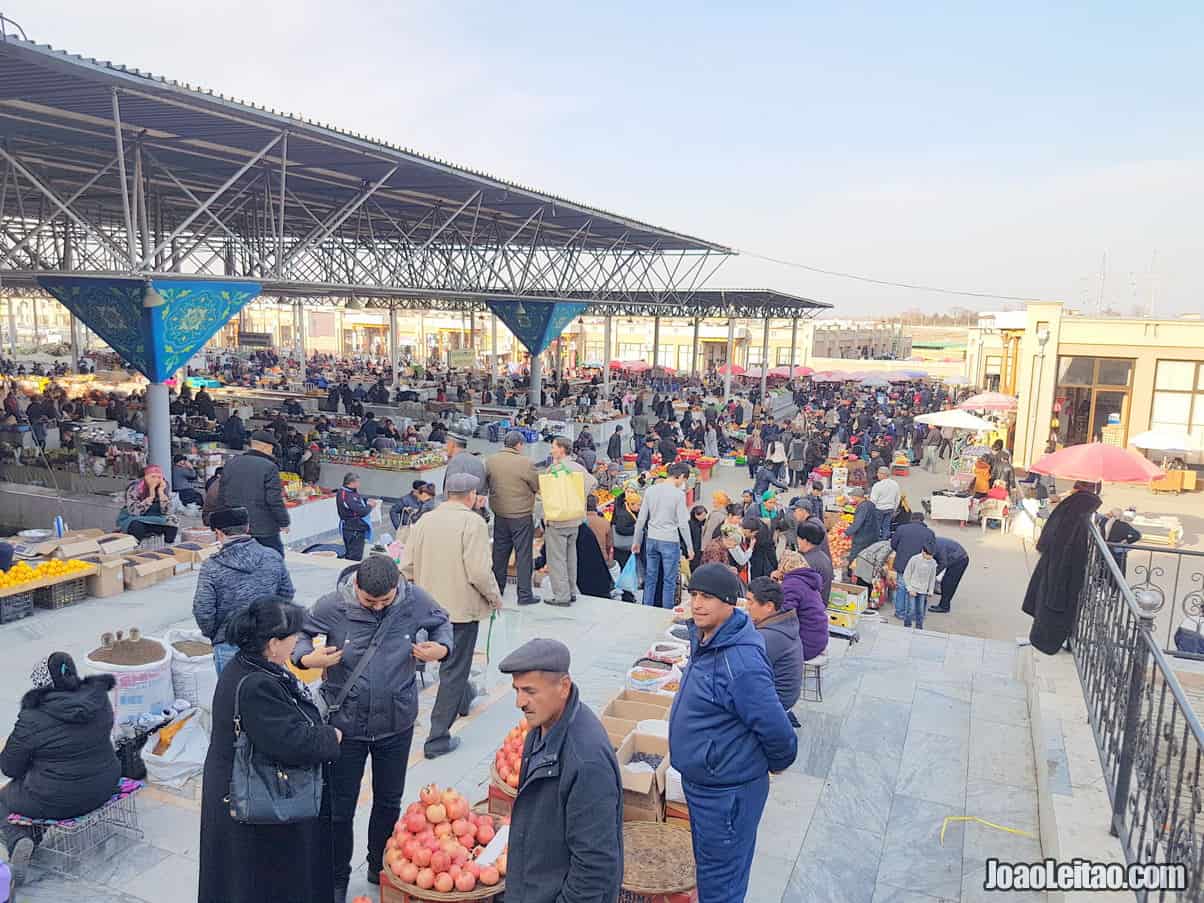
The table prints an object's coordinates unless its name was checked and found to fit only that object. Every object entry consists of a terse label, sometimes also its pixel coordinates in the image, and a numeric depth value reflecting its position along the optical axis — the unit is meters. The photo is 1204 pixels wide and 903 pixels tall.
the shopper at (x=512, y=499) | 6.55
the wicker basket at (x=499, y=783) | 3.61
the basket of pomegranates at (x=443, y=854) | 3.07
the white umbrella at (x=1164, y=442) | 13.50
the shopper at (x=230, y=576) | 4.09
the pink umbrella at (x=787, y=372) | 32.53
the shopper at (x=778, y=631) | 4.05
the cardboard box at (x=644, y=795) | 3.74
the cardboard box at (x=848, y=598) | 7.51
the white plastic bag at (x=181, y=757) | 4.24
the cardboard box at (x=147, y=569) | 7.35
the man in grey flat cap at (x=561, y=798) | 2.13
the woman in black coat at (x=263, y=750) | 2.55
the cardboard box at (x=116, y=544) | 7.52
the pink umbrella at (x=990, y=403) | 17.89
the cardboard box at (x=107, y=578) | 7.09
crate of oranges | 6.41
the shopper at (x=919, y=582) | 8.62
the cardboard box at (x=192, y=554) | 7.96
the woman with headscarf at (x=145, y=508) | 8.12
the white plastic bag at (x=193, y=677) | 4.82
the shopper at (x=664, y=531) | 7.32
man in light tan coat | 4.47
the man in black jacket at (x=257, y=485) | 5.72
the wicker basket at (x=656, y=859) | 3.21
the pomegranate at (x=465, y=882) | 3.06
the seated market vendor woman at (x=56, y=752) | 3.51
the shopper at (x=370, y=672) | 3.18
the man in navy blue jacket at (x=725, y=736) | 2.85
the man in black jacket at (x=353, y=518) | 8.90
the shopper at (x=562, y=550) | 7.00
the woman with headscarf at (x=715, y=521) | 8.41
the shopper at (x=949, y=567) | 9.70
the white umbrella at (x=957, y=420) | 16.09
